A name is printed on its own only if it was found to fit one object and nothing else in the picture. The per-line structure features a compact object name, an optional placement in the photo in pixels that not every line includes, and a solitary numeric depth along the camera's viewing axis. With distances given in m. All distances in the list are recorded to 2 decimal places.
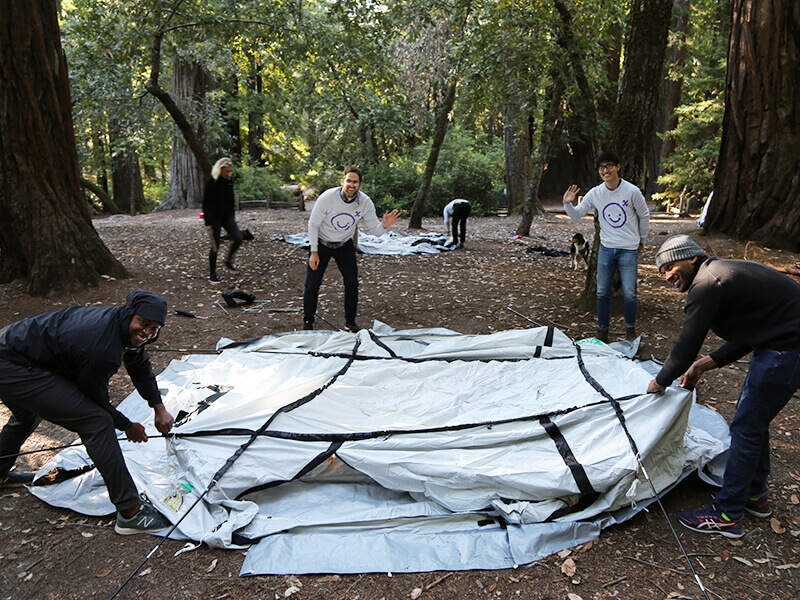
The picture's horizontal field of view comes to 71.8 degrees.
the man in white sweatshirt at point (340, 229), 5.05
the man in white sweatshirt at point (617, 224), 4.73
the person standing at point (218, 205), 7.32
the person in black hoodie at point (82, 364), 2.53
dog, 8.64
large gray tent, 2.65
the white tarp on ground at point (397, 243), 10.23
